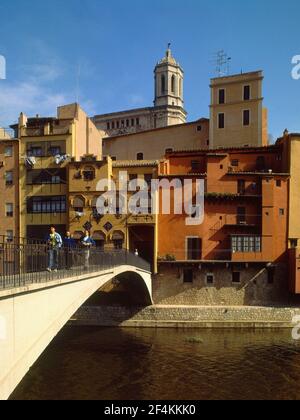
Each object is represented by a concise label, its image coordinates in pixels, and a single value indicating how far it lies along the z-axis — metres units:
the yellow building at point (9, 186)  43.50
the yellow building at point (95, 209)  41.56
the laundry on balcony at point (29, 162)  42.91
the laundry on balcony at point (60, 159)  43.03
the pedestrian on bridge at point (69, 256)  18.83
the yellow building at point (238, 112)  49.44
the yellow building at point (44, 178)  43.12
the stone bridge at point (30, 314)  10.44
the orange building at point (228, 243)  40.69
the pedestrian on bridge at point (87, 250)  20.67
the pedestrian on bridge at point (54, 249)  16.30
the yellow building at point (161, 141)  53.00
